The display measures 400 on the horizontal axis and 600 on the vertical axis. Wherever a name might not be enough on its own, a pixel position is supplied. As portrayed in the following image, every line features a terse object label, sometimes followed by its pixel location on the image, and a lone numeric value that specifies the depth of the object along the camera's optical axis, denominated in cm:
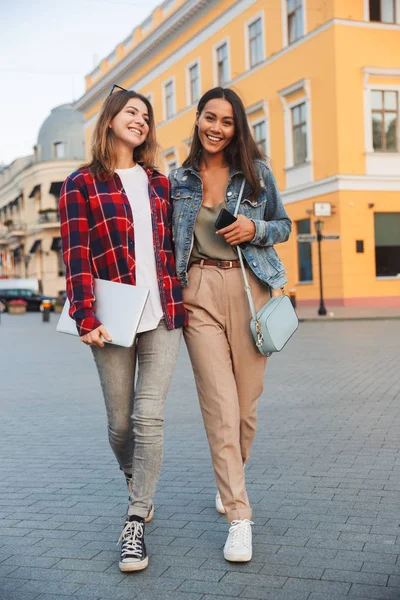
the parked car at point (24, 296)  5041
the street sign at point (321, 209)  2580
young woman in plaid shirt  382
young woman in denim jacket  391
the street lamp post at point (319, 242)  2511
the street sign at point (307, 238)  2538
